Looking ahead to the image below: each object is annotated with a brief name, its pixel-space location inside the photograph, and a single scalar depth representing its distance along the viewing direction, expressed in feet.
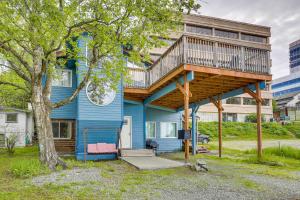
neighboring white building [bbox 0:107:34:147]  70.38
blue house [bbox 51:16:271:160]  35.35
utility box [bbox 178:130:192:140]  32.35
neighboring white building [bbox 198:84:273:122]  140.10
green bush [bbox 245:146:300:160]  42.44
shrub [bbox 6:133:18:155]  47.01
